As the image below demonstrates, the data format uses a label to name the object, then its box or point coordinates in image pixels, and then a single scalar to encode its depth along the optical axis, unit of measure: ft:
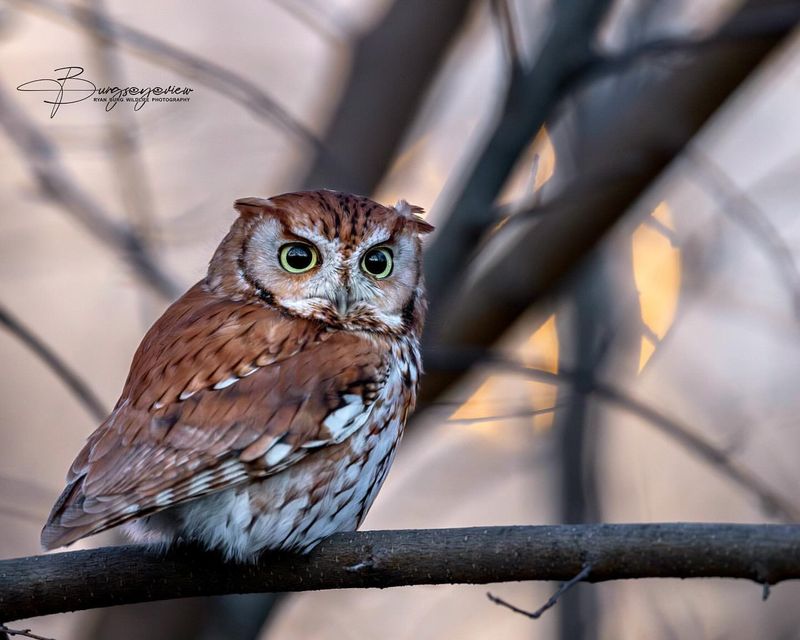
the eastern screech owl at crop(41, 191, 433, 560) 18.78
